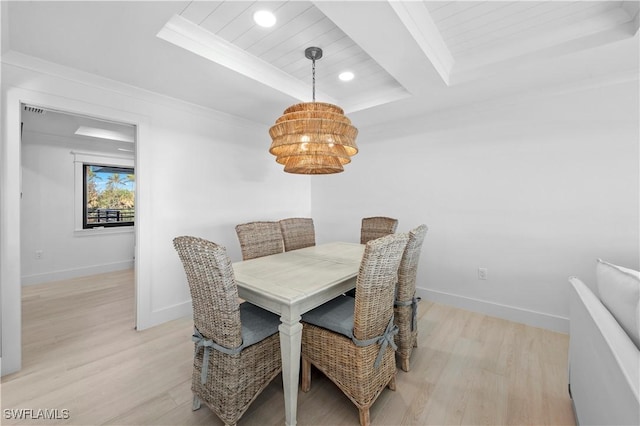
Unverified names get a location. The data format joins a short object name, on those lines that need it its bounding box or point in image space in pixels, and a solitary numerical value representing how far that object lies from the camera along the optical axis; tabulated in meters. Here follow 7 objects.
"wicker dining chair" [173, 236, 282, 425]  1.37
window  4.66
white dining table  1.47
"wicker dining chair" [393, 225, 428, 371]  1.96
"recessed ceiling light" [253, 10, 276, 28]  1.78
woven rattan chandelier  1.81
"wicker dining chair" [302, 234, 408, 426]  1.46
